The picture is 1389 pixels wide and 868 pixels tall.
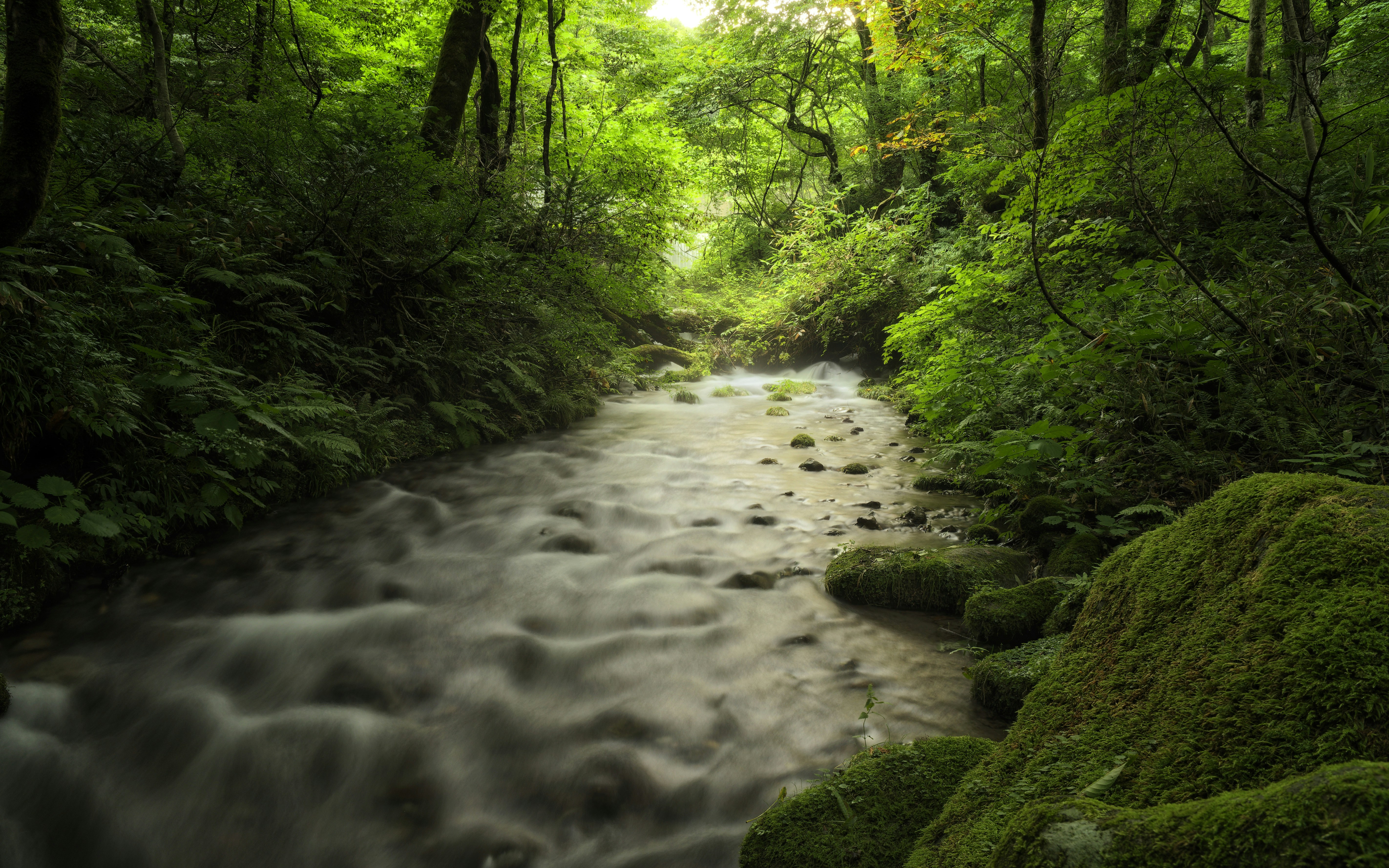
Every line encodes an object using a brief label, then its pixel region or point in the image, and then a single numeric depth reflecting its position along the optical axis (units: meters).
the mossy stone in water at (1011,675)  2.91
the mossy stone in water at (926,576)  4.01
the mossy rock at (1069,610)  3.19
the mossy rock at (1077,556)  3.71
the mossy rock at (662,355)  16.89
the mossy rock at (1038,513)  4.39
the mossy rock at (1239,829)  0.81
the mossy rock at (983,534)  4.83
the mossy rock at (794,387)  14.93
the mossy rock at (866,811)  1.95
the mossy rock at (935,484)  6.39
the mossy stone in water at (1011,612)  3.43
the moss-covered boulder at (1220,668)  1.10
